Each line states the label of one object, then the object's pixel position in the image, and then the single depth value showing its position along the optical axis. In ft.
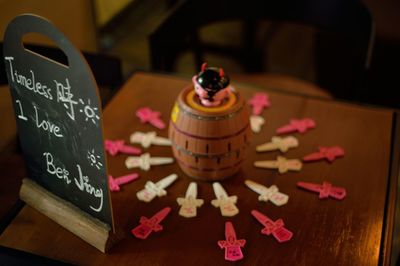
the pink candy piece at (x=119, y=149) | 3.79
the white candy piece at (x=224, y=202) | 3.31
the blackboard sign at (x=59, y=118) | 2.56
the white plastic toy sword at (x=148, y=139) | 3.88
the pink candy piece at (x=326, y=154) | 3.75
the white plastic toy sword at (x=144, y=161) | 3.67
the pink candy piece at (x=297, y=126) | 4.00
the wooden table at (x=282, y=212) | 3.02
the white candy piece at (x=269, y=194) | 3.40
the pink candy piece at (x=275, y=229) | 3.13
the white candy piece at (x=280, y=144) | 3.83
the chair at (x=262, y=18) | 5.21
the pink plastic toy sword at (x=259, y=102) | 4.23
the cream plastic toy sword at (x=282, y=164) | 3.66
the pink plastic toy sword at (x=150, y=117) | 4.07
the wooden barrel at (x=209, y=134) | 3.23
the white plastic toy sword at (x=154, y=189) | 3.42
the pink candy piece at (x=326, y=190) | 3.43
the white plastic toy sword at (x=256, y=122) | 4.03
